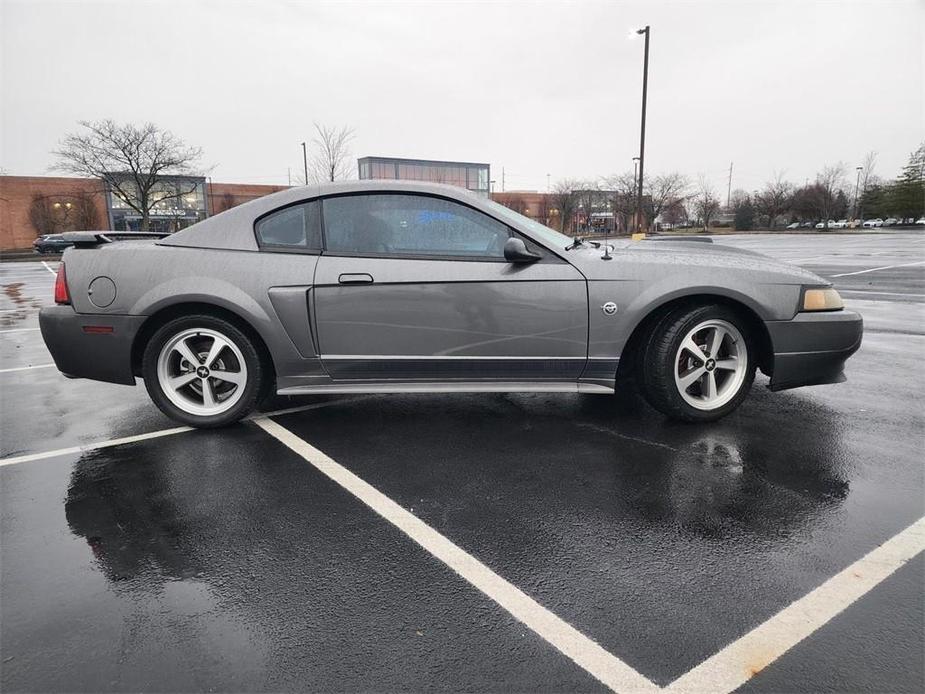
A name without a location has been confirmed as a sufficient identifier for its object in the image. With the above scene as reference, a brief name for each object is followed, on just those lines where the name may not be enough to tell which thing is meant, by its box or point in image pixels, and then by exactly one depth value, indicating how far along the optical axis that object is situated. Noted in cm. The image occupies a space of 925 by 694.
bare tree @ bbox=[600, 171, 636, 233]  4934
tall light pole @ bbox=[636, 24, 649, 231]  2070
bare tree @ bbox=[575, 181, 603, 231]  5794
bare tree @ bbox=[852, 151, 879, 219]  8662
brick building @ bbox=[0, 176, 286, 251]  5453
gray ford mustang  353
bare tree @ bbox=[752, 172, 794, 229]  7300
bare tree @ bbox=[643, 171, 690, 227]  5940
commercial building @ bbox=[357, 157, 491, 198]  7025
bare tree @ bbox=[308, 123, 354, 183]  2850
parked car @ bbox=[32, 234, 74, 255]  4031
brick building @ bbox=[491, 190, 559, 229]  6771
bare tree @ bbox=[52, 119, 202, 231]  3650
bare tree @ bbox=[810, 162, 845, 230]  7175
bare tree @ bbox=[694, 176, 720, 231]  7748
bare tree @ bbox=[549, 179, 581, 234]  5541
